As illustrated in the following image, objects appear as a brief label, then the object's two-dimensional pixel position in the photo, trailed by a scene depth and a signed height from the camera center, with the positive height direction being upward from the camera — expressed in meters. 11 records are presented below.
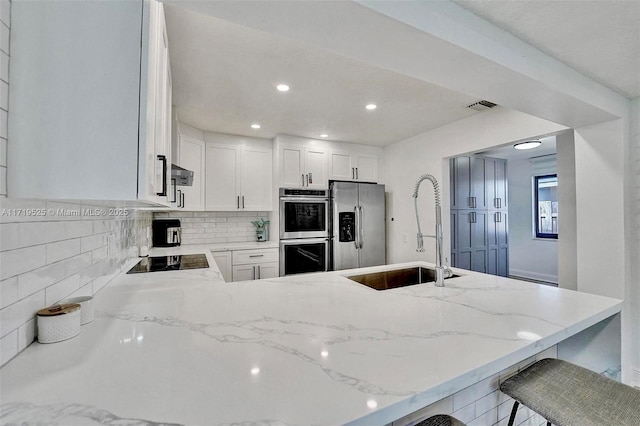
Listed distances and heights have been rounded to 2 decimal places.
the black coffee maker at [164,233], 3.34 -0.19
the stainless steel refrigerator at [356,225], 3.71 -0.11
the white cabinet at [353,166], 3.89 +0.77
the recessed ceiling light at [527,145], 3.13 +0.87
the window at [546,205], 5.09 +0.23
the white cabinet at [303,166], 3.60 +0.70
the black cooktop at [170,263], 1.94 -0.37
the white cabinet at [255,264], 3.29 -0.58
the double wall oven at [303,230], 3.53 -0.18
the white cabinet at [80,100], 0.72 +0.33
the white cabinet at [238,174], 3.50 +0.59
